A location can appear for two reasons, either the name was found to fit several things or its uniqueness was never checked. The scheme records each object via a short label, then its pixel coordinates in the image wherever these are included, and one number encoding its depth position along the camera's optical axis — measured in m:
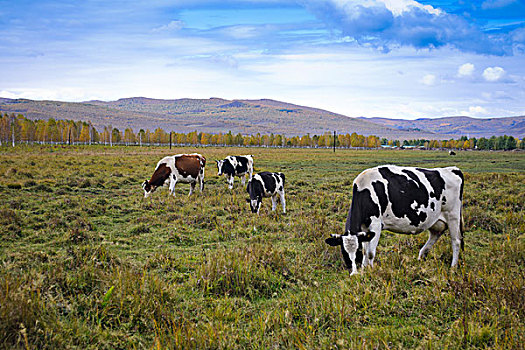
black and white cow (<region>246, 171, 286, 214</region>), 13.93
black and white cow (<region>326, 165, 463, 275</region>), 7.00
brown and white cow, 18.16
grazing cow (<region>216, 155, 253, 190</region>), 22.83
